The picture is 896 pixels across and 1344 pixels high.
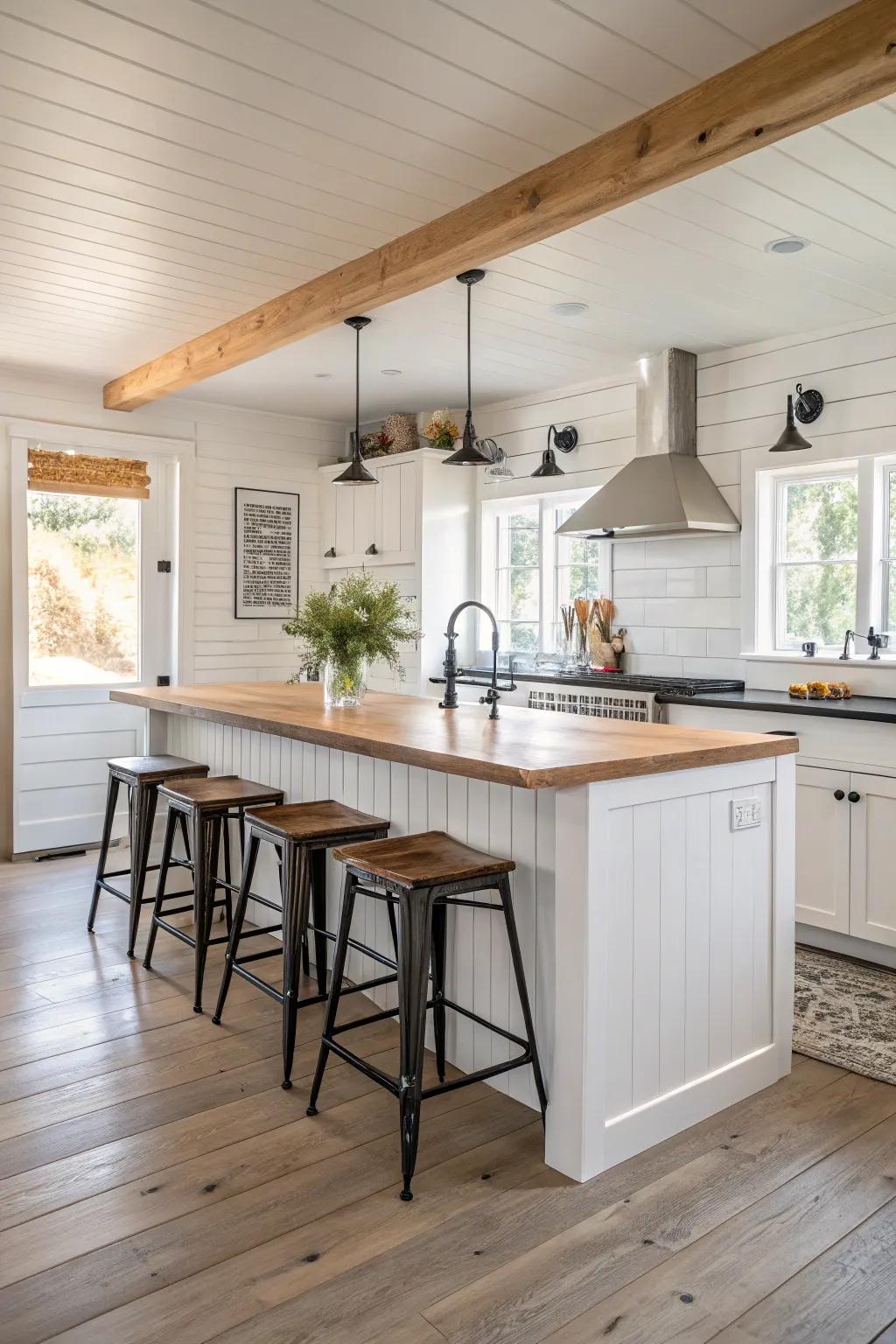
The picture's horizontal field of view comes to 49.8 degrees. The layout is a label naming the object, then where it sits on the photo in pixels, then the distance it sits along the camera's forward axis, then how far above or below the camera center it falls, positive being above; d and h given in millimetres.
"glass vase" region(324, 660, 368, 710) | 3561 -191
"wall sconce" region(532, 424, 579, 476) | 5441 +1110
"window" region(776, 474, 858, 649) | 4402 +355
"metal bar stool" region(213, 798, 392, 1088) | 2734 -683
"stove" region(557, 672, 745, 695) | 4430 -230
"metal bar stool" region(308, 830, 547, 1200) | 2252 -702
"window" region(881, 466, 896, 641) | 4234 +331
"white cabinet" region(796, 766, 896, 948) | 3586 -827
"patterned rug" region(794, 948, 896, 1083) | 2880 -1253
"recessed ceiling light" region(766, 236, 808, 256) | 3393 +1388
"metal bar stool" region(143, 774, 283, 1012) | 3305 -692
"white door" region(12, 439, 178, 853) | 5336 -34
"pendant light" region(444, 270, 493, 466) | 4020 +749
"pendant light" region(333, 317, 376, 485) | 4523 +743
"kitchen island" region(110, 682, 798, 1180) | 2258 -685
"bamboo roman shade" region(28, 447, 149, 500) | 5359 +892
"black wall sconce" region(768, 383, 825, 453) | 4230 +1010
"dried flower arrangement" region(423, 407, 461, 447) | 5758 +1217
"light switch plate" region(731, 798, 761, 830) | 2580 -479
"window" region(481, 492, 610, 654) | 5617 +392
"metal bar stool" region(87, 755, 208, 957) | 3760 -706
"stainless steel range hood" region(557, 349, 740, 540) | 4578 +773
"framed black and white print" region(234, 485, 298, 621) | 6215 +504
